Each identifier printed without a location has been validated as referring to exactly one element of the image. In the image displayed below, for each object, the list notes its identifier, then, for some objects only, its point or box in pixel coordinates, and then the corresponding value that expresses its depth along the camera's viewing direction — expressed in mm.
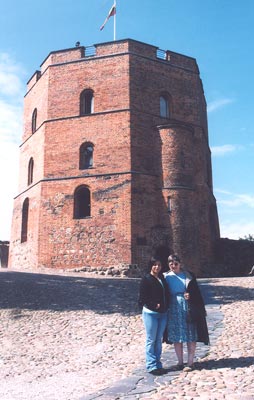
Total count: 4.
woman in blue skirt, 5367
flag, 21078
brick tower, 17875
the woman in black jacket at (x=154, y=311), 5374
